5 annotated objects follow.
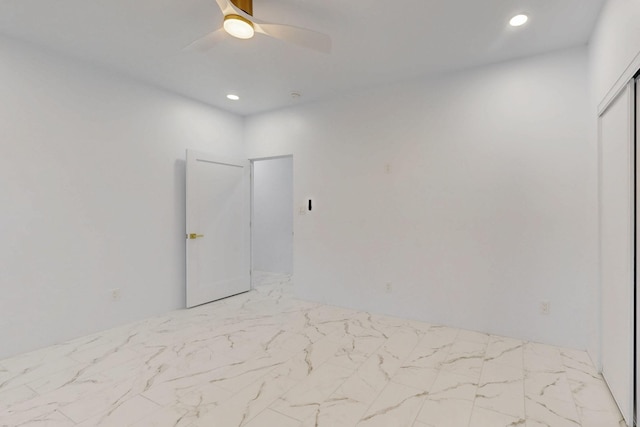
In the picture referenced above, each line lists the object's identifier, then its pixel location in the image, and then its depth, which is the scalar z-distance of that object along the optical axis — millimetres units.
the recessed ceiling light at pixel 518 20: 2328
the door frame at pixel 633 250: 1740
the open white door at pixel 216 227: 3910
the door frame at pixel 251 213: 4767
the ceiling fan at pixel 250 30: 1893
